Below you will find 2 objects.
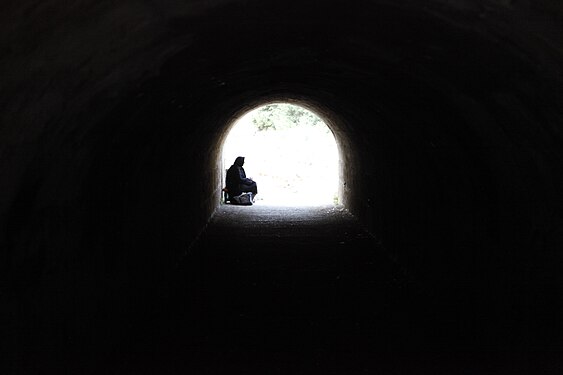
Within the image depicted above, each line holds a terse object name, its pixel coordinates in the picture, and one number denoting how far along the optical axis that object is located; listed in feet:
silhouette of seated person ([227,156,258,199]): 66.44
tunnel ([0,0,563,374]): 12.50
